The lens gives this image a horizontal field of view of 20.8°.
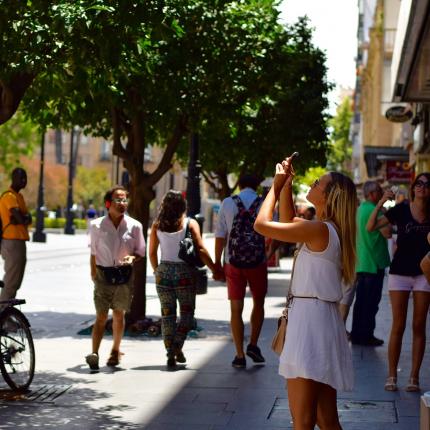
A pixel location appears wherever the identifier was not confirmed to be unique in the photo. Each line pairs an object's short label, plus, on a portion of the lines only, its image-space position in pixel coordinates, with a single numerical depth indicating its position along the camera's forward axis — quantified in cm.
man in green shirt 1248
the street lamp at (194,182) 1998
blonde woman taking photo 574
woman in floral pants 1101
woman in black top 948
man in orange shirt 1283
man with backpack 1113
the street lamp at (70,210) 6738
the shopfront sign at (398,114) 3092
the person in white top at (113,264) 1103
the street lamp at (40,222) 5225
